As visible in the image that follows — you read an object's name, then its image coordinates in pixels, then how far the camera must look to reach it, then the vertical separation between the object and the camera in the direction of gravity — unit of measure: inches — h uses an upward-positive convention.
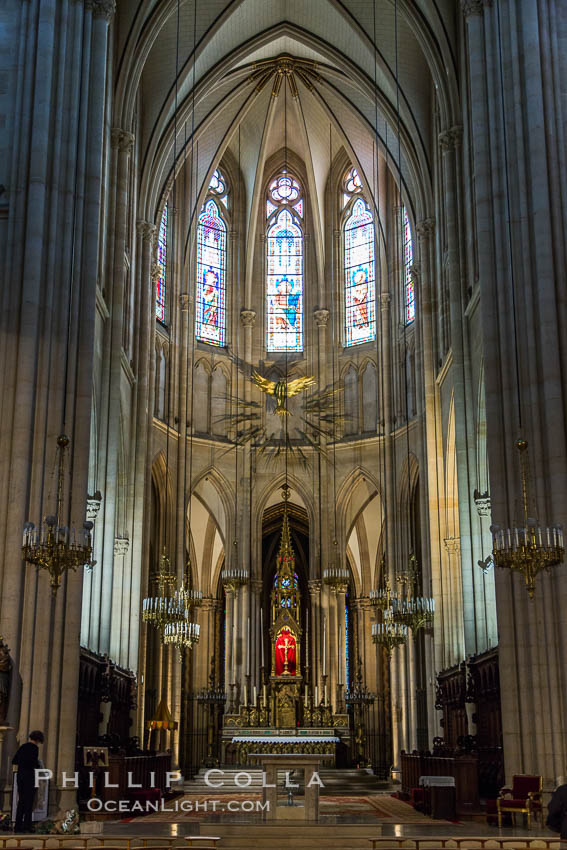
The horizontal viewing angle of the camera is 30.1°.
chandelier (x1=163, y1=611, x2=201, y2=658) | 941.4 +60.1
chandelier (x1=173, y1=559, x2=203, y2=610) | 916.0 +95.9
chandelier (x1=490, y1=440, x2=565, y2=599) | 538.9 +75.9
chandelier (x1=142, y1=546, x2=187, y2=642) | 893.8 +77.8
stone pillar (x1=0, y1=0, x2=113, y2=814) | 579.2 +219.9
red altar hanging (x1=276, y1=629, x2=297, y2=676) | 1141.1 +52.6
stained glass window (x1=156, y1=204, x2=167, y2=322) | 1213.1 +490.5
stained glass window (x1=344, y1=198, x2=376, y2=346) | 1285.7 +509.2
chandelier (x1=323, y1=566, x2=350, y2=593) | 1174.3 +135.0
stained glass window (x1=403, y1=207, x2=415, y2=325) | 1211.9 +472.2
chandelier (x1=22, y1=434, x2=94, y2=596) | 544.1 +77.7
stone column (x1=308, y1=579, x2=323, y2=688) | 1189.7 +81.6
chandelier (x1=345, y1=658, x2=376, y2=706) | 1192.8 +6.5
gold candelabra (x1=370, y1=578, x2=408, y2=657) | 944.9 +65.1
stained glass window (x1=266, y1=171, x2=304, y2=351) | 1316.4 +539.5
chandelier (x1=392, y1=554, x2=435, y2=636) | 901.2 +75.8
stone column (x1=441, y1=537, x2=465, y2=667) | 949.2 +83.9
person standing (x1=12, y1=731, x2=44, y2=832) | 449.4 -30.4
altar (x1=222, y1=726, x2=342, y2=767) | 1037.2 -40.8
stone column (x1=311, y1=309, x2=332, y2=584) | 1225.4 +246.2
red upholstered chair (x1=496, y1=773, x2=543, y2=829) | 530.2 -47.2
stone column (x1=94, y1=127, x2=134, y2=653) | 828.0 +237.6
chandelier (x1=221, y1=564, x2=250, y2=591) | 1194.6 +137.3
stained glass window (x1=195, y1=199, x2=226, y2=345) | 1293.1 +513.4
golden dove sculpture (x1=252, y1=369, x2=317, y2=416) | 1239.5 +359.5
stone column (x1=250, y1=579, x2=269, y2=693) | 1184.8 +76.0
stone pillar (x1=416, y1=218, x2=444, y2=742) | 1000.2 +254.1
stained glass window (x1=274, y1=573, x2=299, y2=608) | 1147.9 +123.5
